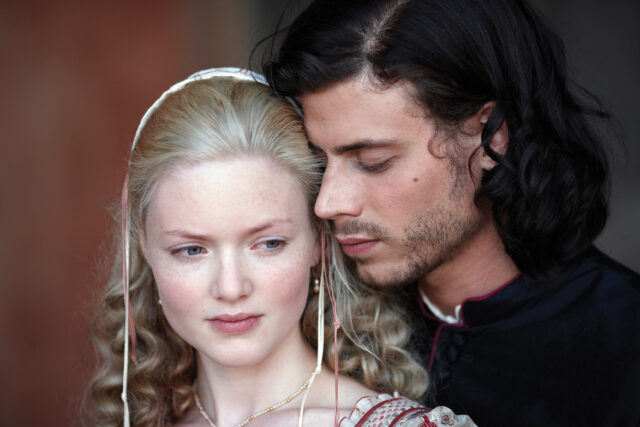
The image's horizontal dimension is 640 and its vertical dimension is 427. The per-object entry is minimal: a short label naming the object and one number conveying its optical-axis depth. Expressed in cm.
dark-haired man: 505
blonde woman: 445
